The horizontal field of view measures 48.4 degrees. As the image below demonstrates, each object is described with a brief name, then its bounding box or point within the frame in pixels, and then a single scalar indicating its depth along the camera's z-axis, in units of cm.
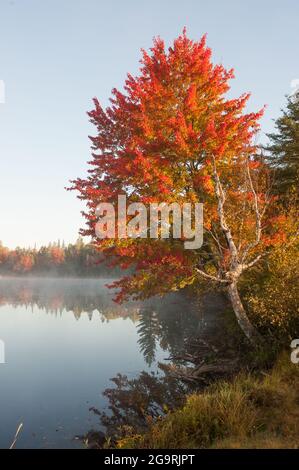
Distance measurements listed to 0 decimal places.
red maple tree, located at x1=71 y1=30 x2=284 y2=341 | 1473
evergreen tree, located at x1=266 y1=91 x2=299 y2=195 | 2334
